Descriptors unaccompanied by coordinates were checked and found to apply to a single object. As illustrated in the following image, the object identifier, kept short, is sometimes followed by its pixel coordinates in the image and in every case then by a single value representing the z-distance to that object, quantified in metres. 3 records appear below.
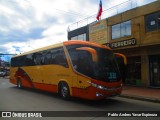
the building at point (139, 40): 10.99
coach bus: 6.31
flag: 14.32
